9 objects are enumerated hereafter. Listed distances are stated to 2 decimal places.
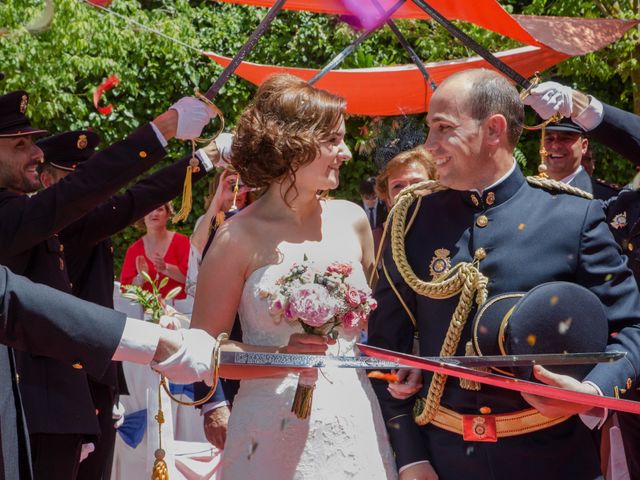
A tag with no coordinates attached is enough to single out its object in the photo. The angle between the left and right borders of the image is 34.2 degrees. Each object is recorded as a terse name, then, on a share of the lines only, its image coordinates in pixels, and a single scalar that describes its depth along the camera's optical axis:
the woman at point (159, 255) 8.04
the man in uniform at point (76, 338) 2.88
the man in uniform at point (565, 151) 6.34
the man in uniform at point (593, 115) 4.31
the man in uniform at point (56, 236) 4.46
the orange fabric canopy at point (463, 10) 7.44
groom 3.19
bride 3.76
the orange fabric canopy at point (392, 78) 8.45
